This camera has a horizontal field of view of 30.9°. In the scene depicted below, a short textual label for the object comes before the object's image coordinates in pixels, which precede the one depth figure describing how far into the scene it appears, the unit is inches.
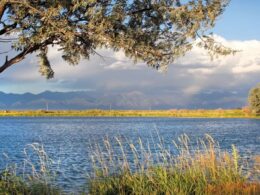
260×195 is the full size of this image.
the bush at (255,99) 5733.3
